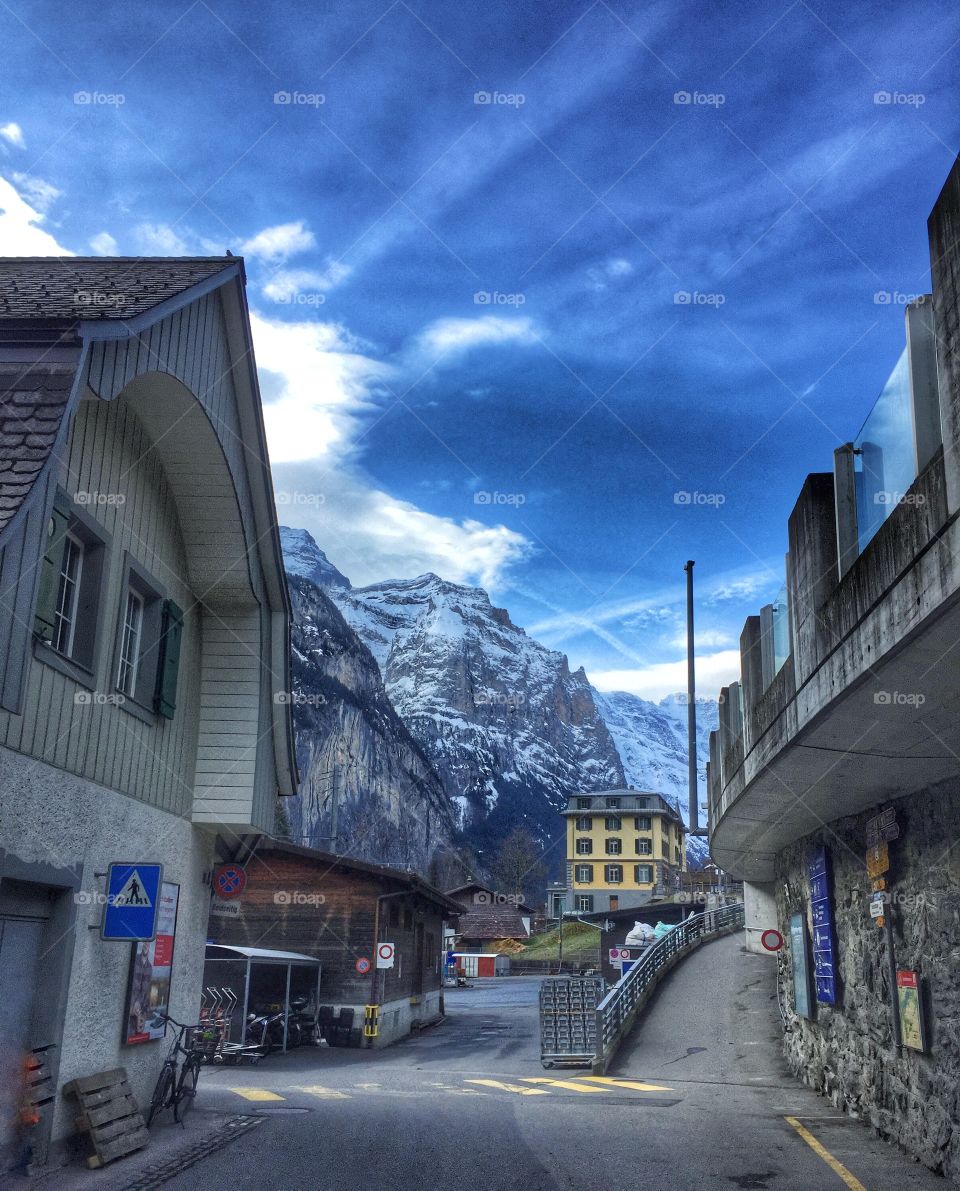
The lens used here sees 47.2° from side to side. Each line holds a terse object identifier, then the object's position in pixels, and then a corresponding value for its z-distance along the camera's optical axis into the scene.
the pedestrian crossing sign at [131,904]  9.77
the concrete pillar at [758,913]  26.12
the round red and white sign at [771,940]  18.71
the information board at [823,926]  12.77
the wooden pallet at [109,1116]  9.11
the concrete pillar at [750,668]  12.24
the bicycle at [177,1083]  10.93
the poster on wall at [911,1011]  9.37
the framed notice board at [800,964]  14.43
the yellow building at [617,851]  90.31
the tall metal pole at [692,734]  25.53
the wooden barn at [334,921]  25.44
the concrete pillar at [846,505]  8.34
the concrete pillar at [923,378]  6.54
